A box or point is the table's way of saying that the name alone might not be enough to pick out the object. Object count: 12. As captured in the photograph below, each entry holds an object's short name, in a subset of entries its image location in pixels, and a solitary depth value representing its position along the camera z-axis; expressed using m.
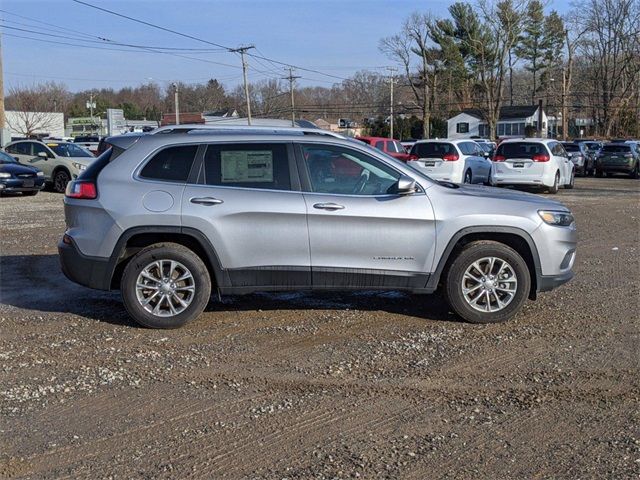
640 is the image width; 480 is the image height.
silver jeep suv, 6.64
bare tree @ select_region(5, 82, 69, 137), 73.38
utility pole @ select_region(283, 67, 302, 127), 74.50
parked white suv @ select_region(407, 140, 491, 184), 22.69
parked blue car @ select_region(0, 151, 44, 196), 21.05
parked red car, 26.07
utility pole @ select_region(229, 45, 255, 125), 59.25
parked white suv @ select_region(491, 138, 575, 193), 22.19
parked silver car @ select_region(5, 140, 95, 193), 22.98
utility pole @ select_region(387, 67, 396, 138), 79.59
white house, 88.00
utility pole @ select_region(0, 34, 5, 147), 34.78
